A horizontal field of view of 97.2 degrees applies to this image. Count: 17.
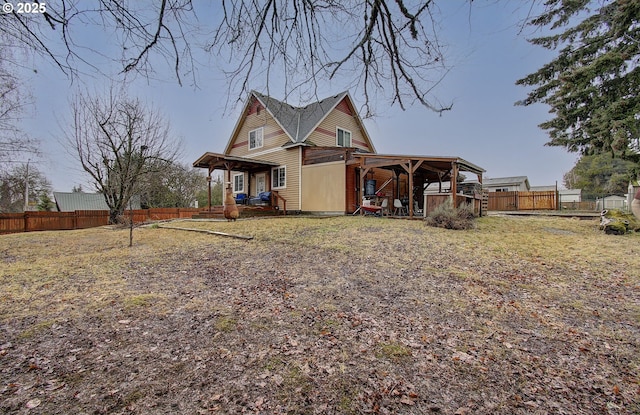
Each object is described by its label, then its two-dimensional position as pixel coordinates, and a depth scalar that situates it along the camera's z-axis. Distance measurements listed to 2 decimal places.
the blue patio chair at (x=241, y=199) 15.41
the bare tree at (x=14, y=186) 11.90
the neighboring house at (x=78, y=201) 25.88
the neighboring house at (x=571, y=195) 33.88
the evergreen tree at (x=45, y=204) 24.95
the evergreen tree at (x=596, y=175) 31.52
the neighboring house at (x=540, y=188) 36.74
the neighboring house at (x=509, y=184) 32.09
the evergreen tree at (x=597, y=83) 9.63
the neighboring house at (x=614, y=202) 27.08
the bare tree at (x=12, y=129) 7.89
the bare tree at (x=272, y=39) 2.24
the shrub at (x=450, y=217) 8.99
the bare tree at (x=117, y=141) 13.69
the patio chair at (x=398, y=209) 12.40
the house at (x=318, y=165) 12.75
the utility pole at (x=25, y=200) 20.04
